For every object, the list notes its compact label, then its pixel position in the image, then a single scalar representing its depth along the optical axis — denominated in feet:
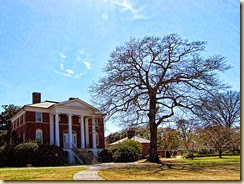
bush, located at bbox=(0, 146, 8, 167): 53.60
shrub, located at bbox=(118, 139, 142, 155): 68.18
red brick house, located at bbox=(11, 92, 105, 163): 64.75
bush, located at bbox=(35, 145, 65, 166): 53.47
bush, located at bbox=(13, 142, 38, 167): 53.52
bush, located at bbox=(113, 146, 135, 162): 61.62
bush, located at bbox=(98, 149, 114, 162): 65.41
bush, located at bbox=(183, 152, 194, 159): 58.67
